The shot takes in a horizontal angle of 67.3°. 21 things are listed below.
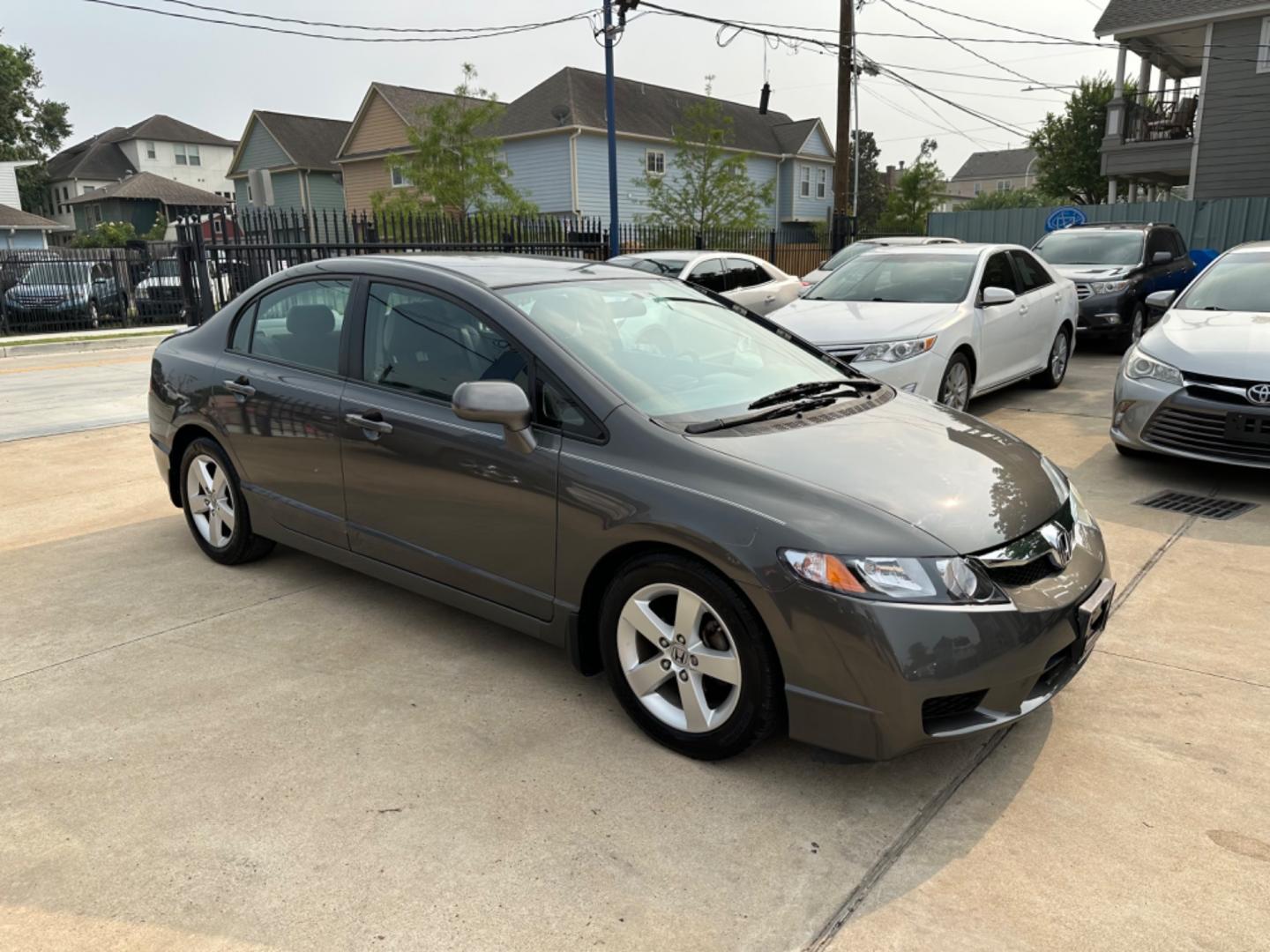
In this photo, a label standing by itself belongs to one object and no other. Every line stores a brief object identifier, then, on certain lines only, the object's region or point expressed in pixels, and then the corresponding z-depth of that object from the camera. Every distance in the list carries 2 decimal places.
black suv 11.90
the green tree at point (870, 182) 76.11
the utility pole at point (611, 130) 17.56
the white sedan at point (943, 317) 7.44
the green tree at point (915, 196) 43.16
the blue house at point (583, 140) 34.09
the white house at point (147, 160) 67.81
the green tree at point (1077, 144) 42.66
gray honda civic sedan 2.76
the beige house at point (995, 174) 96.62
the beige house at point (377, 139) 36.44
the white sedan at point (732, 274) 12.19
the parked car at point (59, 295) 21.00
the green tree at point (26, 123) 60.66
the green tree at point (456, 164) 24.62
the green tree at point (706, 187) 30.53
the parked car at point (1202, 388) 5.82
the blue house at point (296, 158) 41.88
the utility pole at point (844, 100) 20.28
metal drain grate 5.71
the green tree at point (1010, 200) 61.84
